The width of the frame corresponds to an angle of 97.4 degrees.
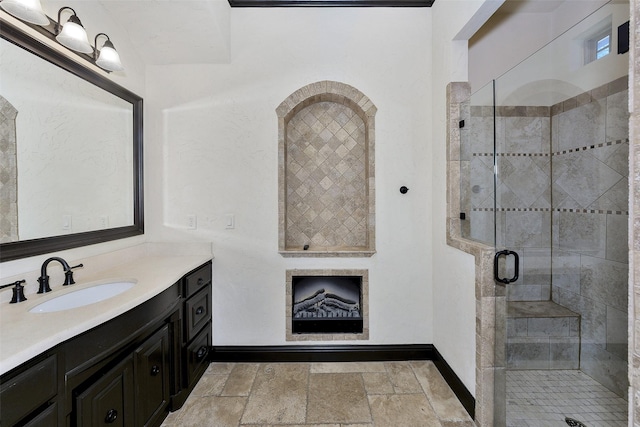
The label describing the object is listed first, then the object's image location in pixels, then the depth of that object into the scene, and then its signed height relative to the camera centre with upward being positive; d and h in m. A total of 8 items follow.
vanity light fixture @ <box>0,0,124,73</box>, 1.29 +0.97
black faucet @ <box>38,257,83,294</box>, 1.46 -0.34
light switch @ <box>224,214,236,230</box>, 2.44 -0.09
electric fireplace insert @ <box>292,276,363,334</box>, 2.49 -0.84
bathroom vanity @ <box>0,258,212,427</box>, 0.94 -0.68
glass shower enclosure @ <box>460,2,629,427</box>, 1.65 -0.06
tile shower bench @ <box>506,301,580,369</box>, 1.85 -0.86
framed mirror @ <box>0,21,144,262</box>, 1.39 +0.36
